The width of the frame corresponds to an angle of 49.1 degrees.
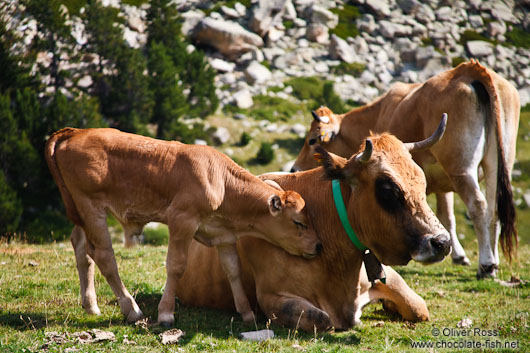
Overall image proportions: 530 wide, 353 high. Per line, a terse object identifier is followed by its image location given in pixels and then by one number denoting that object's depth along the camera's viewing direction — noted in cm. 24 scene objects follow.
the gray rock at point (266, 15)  8088
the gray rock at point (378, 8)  9619
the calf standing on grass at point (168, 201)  710
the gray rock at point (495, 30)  9556
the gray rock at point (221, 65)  6938
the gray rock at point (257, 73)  6888
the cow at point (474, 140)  1120
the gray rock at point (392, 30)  9056
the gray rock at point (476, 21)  9856
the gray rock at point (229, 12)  8256
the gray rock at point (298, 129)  5647
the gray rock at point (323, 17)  8794
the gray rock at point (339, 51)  7912
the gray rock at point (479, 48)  8750
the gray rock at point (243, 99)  6072
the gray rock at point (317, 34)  8319
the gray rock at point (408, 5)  9931
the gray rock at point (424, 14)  9706
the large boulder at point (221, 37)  7381
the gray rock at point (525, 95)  7637
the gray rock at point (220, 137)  5131
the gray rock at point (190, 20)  7452
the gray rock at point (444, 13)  9856
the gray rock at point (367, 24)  9019
